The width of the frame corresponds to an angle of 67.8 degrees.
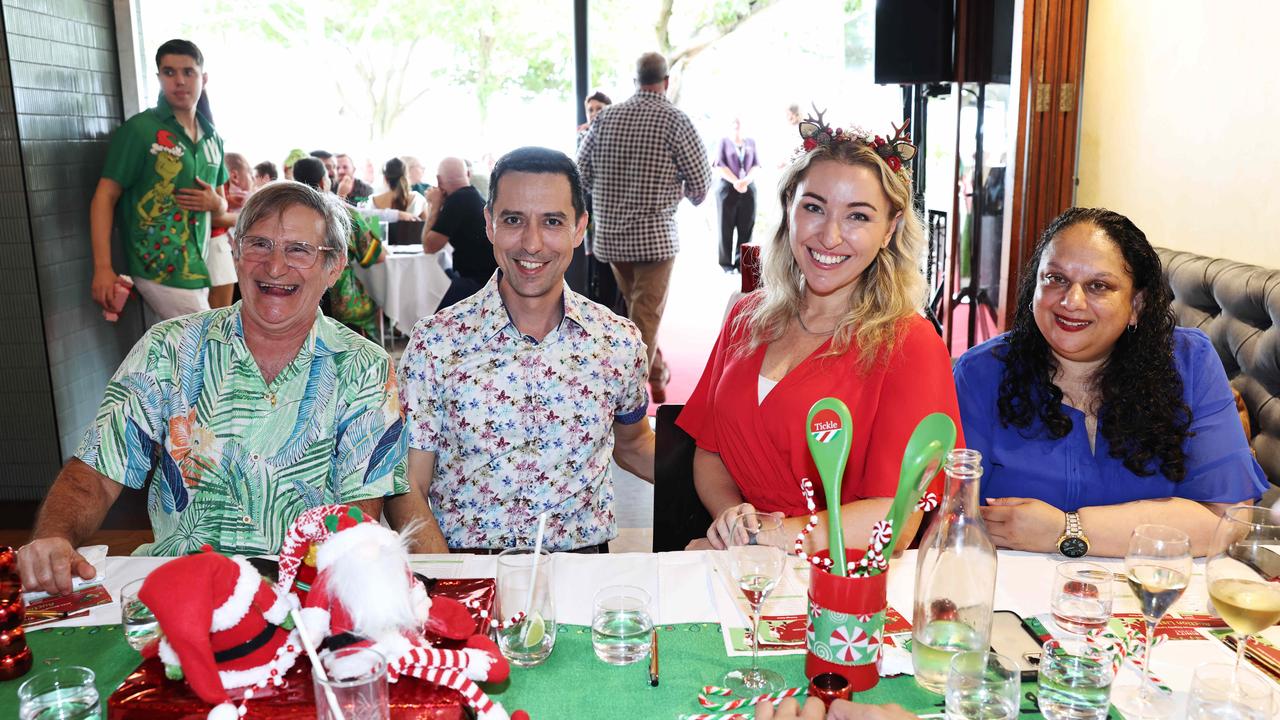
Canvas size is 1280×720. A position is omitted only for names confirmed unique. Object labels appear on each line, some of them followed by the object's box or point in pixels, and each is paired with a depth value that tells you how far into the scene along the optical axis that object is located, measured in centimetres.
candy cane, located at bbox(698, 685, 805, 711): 116
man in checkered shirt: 548
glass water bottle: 122
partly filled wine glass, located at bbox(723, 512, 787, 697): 124
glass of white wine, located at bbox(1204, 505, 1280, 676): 117
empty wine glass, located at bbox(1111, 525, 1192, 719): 120
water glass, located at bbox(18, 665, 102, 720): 111
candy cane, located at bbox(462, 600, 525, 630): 130
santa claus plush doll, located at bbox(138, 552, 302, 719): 102
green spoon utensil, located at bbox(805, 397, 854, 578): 123
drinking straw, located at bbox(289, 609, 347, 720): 96
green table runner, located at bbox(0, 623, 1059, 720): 119
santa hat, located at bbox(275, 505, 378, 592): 115
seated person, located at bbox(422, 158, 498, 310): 504
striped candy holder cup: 119
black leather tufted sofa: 240
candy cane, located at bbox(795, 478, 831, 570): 122
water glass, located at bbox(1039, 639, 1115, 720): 114
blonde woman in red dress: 186
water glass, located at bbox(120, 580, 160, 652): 129
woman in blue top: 182
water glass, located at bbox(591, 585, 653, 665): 130
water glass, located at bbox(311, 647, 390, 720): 98
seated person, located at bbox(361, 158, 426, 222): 713
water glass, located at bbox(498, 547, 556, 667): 128
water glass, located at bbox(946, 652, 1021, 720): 110
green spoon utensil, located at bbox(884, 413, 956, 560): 119
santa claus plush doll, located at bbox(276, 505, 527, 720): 105
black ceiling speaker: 507
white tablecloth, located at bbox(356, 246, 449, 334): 597
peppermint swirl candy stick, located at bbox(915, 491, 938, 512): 151
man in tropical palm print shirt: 180
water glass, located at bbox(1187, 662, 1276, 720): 104
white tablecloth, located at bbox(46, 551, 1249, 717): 142
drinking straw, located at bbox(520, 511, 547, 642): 126
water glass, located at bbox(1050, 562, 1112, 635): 136
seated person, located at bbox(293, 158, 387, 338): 520
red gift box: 108
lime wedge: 129
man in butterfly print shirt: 204
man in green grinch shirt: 404
